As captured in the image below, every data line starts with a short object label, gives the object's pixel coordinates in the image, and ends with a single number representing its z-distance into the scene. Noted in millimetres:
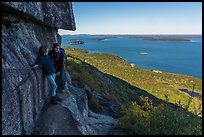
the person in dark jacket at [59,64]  4926
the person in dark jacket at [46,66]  4405
